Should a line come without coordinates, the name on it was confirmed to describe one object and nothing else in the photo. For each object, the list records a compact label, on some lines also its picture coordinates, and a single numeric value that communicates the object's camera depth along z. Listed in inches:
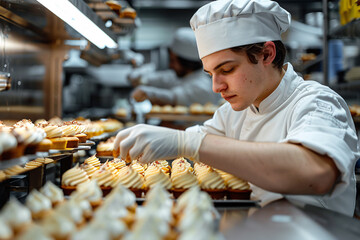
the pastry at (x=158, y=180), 60.9
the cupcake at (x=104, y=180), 60.2
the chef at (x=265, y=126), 53.6
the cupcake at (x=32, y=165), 63.2
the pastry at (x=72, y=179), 59.4
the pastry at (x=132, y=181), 60.6
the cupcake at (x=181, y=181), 60.7
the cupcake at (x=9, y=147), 44.6
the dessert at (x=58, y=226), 36.4
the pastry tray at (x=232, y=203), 56.9
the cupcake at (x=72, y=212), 39.7
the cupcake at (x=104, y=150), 94.9
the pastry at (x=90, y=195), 48.7
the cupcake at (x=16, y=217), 38.2
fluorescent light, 66.4
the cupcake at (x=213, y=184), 61.0
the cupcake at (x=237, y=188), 61.1
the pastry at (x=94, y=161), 74.4
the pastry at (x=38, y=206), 44.0
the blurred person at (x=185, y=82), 208.4
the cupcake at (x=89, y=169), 66.7
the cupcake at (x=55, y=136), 66.1
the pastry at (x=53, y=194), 49.8
